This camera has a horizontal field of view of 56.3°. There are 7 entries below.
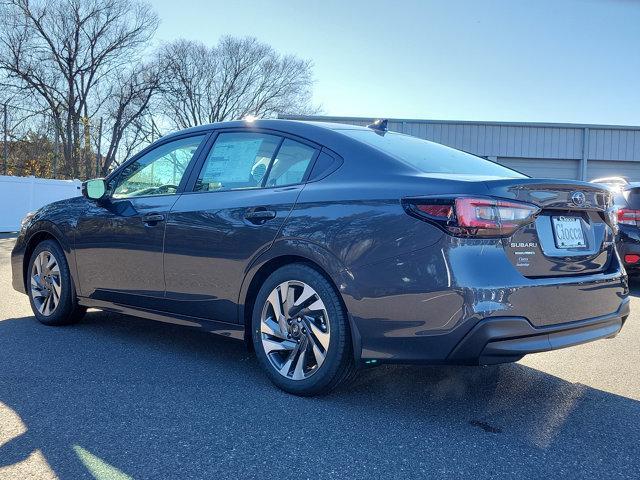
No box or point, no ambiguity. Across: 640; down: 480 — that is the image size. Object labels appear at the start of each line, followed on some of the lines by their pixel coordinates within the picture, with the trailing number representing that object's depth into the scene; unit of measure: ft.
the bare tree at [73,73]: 110.52
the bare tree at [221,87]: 123.13
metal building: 73.20
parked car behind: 24.94
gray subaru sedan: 9.13
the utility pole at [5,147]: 89.64
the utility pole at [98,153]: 124.47
